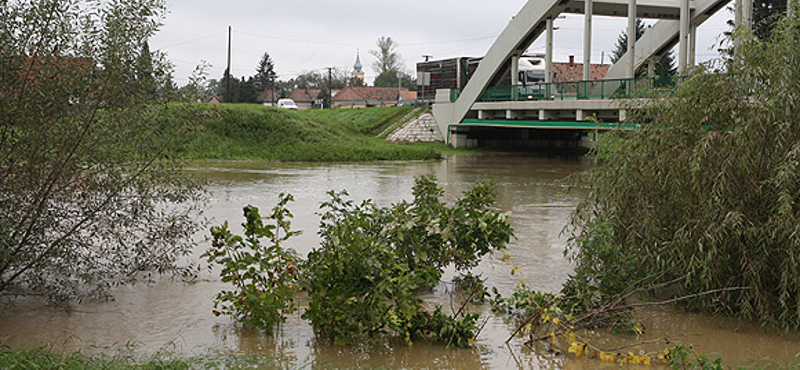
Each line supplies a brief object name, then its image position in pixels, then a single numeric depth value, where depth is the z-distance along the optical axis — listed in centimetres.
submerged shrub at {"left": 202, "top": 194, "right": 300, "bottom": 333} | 712
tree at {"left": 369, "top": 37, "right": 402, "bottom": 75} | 10312
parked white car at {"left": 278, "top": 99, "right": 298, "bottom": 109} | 7544
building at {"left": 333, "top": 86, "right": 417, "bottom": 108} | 9656
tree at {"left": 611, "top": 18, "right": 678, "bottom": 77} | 4716
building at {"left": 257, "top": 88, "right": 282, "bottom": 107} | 10002
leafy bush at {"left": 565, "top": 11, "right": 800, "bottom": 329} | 722
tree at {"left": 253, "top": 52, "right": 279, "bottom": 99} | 10044
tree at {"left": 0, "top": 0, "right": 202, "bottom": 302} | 707
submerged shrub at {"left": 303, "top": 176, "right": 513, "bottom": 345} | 671
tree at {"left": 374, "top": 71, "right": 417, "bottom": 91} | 10156
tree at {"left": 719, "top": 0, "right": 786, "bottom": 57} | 3719
